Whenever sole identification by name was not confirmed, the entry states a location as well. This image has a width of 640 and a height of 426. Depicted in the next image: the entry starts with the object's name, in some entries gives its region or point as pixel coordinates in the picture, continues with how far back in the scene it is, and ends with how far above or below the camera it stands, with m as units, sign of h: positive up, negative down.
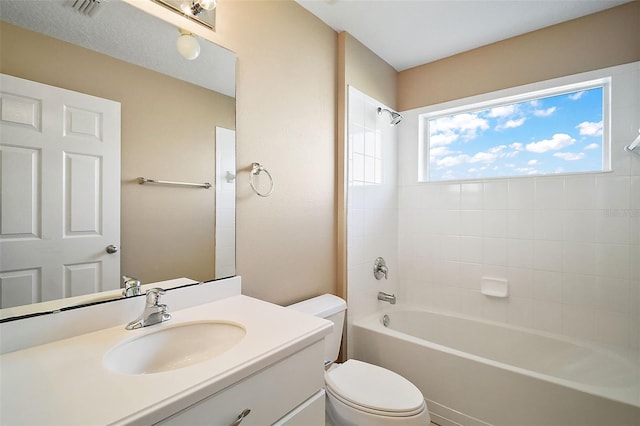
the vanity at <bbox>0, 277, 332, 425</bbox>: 0.60 -0.40
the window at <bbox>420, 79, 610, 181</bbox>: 2.00 +0.59
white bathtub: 1.39 -0.92
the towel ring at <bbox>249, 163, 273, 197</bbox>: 1.52 +0.20
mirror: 0.88 +0.34
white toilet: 1.23 -0.83
